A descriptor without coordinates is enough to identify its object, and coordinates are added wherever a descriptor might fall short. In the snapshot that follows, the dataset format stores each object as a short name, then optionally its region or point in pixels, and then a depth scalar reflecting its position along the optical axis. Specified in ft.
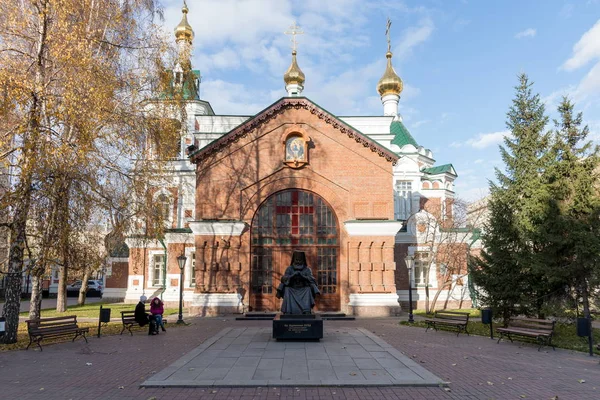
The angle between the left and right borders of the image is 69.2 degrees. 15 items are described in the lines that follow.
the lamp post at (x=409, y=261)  64.69
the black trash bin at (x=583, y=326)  37.65
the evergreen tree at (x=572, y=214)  45.93
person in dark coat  50.43
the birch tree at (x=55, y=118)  38.42
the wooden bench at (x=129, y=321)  49.95
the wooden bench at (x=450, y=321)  50.08
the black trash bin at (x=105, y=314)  48.78
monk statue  44.34
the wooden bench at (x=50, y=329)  38.50
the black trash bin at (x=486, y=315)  47.88
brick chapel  69.26
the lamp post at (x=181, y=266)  59.11
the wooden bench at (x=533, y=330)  40.22
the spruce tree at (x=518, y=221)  52.39
